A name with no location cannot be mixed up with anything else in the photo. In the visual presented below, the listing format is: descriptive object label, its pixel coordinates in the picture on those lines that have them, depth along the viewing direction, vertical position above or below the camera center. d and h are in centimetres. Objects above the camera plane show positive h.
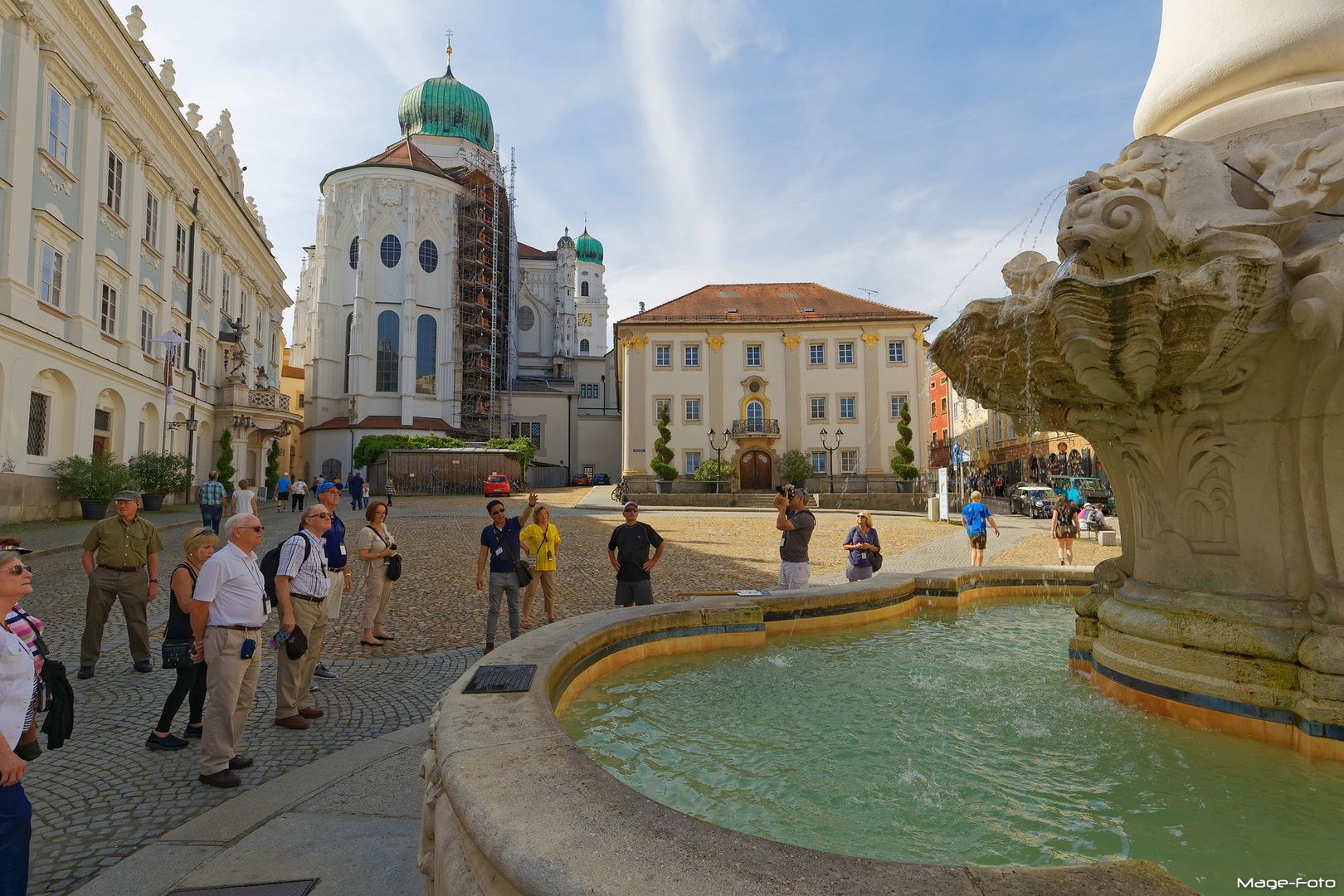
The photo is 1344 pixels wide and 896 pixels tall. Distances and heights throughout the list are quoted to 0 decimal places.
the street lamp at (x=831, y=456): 4328 +203
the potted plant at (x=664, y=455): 4328 +211
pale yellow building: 4494 +678
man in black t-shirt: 781 -78
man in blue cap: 655 -68
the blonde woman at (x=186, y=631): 472 -99
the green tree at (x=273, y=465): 3841 +134
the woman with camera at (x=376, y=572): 782 -91
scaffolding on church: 5622 +1536
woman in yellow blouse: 861 -73
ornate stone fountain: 355 +68
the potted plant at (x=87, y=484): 1875 +19
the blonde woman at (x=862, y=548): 855 -71
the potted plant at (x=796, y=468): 4316 +128
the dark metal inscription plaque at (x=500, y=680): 330 -90
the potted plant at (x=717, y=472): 4097 +98
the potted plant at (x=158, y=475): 2175 +48
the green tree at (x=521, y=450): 4248 +245
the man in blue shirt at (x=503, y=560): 775 -77
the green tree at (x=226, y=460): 3061 +129
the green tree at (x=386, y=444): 4472 +291
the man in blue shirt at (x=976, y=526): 1283 -67
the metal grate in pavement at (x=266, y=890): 282 -158
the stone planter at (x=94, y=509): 1880 -47
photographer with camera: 800 -53
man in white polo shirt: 418 -90
